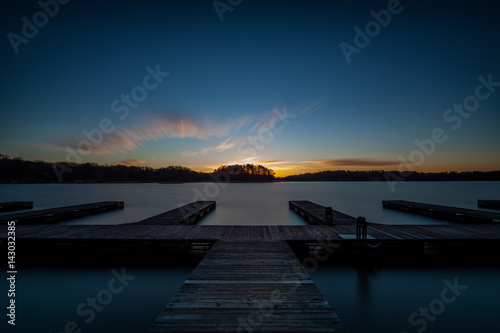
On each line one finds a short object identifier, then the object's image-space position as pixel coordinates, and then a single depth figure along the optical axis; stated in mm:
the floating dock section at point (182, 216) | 11154
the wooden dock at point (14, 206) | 19488
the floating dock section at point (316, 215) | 11297
